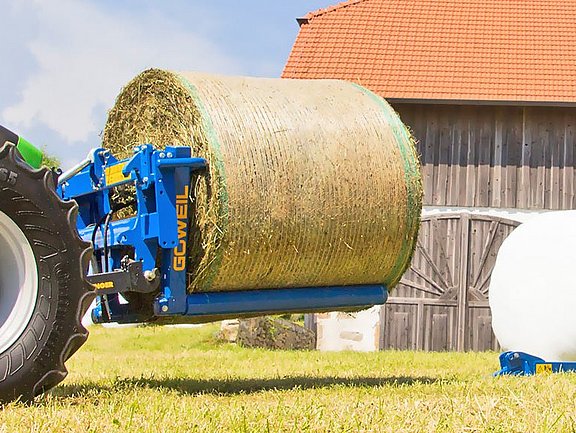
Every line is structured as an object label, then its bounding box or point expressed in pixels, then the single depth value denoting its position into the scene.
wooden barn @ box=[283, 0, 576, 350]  15.97
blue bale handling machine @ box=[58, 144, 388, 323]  6.31
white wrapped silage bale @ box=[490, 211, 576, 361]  8.78
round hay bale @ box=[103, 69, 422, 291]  6.54
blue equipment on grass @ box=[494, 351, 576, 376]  8.28
